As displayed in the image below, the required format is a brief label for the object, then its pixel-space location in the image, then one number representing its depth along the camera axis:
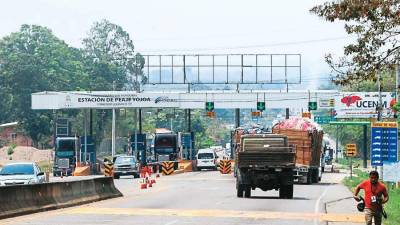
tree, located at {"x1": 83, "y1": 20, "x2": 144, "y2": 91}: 179.12
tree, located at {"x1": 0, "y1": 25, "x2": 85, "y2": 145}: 137.62
